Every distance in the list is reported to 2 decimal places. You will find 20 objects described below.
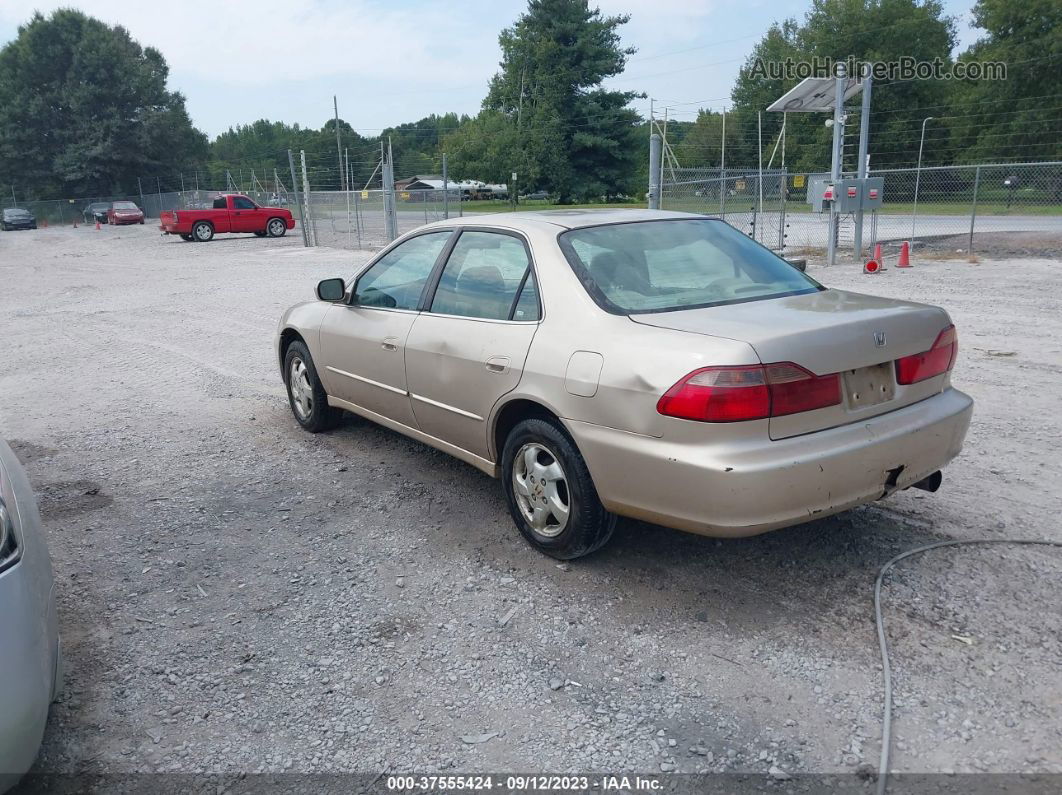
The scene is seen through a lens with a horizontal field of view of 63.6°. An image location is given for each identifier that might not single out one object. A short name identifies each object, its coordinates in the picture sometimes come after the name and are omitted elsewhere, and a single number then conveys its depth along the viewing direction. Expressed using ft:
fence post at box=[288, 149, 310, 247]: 86.31
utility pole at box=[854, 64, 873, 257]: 51.47
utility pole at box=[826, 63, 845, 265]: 51.75
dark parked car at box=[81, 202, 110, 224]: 155.02
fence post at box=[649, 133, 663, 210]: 42.93
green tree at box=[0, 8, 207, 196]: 193.67
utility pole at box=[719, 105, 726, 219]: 57.36
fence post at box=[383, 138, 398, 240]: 76.28
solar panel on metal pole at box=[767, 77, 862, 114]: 54.13
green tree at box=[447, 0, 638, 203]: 180.86
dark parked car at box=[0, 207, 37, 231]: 160.25
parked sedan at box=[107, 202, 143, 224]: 147.95
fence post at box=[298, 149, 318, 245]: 83.68
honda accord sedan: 10.57
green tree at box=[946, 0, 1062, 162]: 144.15
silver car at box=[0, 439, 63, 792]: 7.38
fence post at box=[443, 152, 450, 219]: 77.36
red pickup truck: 102.32
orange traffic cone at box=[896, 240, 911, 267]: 48.78
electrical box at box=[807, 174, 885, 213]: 49.42
